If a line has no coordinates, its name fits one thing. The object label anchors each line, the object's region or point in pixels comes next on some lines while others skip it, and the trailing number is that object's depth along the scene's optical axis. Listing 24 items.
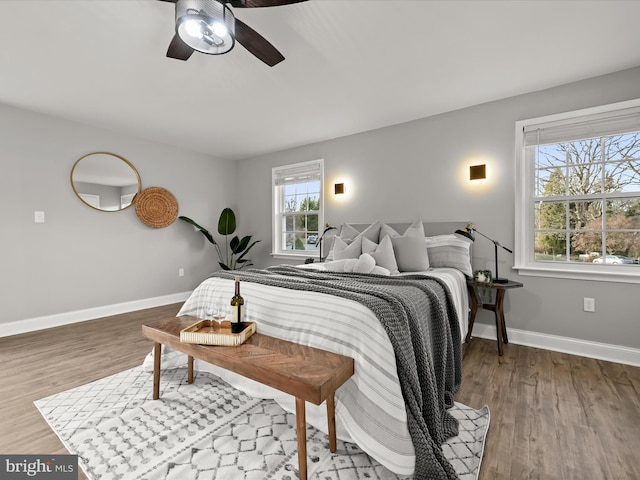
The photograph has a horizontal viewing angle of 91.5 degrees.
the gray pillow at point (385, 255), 2.85
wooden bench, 1.25
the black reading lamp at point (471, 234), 3.08
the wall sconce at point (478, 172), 3.19
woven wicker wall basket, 4.40
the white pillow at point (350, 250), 3.14
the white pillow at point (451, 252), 3.00
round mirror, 3.86
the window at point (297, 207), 4.67
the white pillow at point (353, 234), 3.33
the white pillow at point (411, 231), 3.06
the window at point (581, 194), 2.64
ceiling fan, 1.56
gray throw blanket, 1.36
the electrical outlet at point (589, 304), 2.70
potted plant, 5.21
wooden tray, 1.63
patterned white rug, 1.40
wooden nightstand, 2.73
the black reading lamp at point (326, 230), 4.27
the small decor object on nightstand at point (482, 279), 2.78
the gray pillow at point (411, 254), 2.93
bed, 1.36
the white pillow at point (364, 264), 2.67
